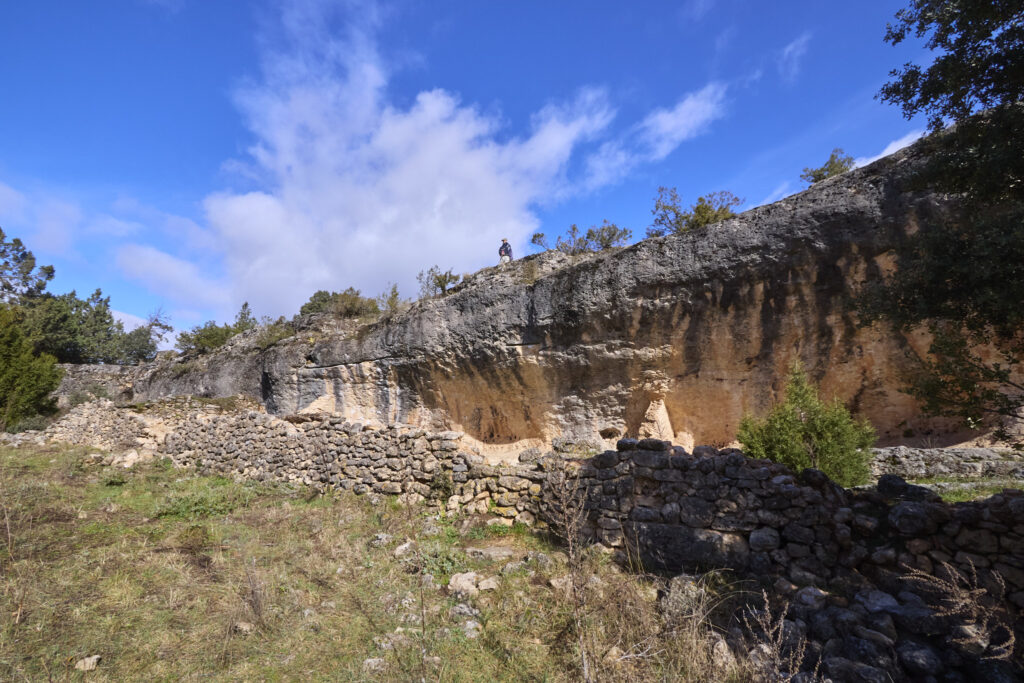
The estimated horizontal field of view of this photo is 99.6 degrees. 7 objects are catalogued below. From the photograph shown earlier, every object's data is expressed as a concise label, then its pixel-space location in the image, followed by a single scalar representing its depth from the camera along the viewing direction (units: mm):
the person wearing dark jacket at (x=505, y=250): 16391
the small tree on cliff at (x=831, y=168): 15609
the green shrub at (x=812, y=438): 6844
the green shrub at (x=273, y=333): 16641
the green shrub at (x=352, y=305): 17188
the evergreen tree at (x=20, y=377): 15938
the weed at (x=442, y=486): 7646
